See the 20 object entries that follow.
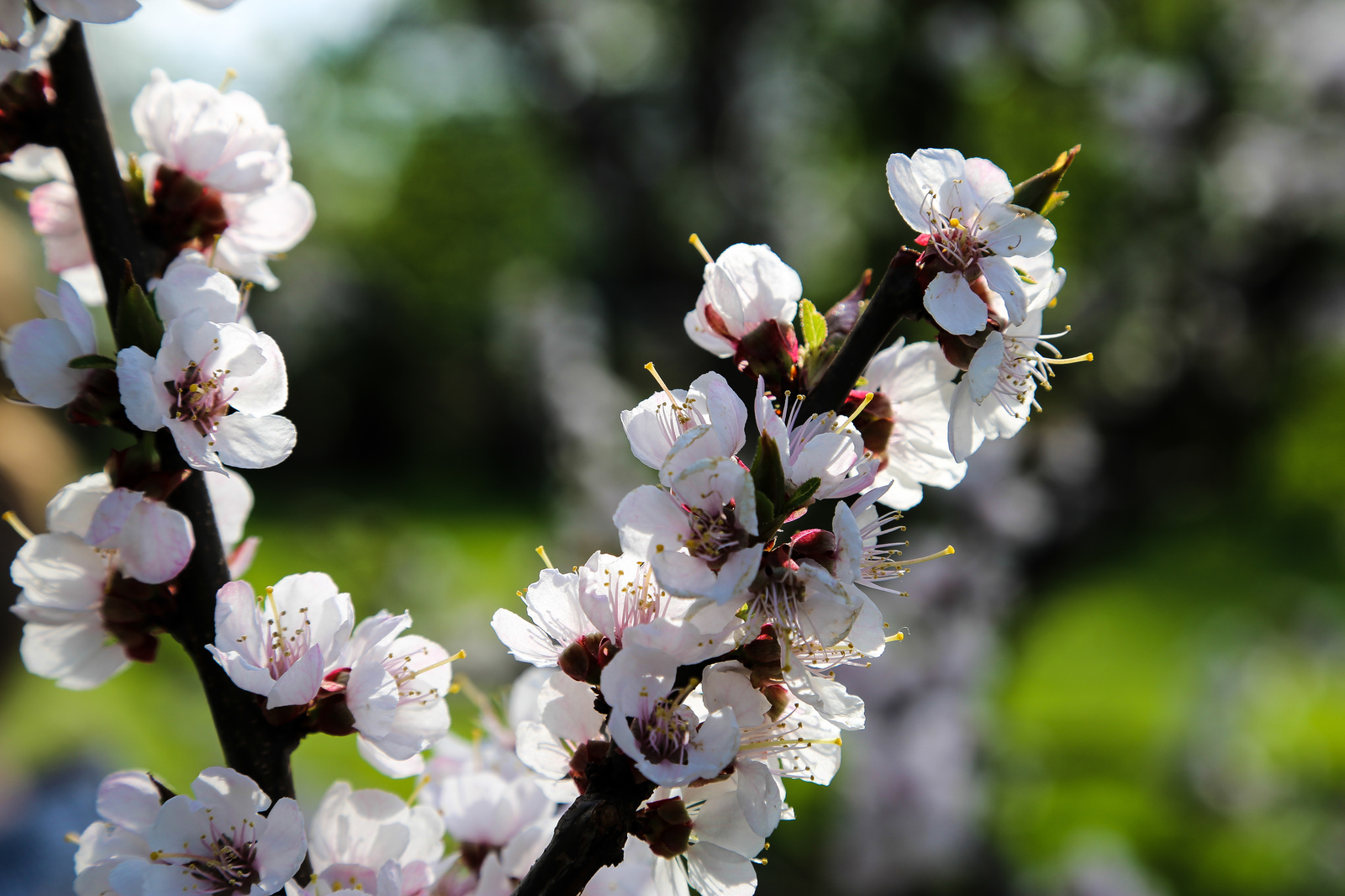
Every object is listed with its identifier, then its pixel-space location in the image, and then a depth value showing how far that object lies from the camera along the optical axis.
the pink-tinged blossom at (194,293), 0.55
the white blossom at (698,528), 0.53
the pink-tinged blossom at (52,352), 0.55
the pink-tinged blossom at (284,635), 0.55
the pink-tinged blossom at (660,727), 0.53
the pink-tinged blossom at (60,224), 0.59
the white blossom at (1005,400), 0.56
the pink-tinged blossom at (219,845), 0.55
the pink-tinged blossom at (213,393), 0.54
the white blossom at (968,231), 0.55
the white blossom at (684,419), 0.54
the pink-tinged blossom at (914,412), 0.57
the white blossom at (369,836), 0.57
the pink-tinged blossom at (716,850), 0.55
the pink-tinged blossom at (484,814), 0.59
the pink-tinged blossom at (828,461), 0.54
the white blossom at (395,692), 0.56
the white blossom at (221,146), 0.58
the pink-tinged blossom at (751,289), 0.56
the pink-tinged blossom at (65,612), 0.56
